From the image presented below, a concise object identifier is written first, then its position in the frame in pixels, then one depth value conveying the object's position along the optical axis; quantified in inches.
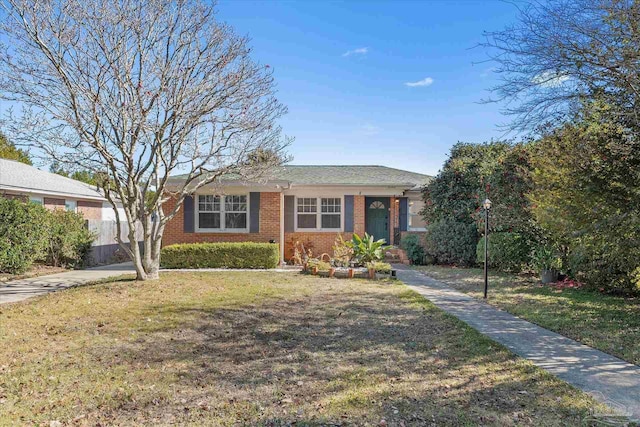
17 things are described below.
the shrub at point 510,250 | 507.5
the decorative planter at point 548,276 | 457.4
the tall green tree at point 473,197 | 506.3
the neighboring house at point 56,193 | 610.9
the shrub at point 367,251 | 513.7
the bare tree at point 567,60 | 223.3
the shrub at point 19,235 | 466.6
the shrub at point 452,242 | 586.6
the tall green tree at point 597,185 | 262.7
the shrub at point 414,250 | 628.7
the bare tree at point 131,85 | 339.6
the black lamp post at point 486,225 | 363.6
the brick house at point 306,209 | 588.1
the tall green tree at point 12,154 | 1050.9
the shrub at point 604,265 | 309.9
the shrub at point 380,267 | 481.8
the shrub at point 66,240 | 538.0
